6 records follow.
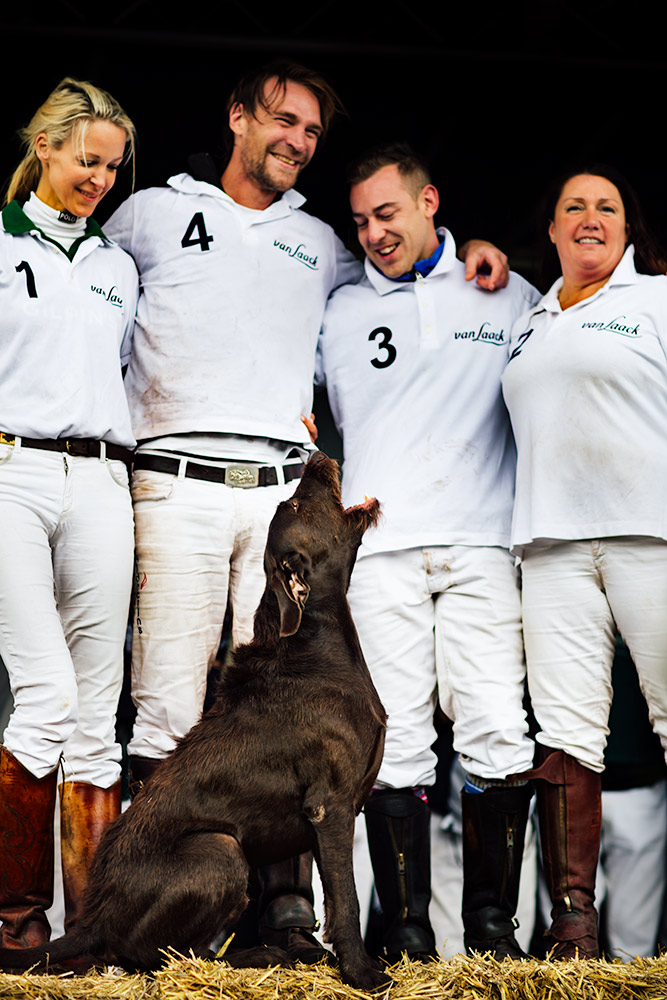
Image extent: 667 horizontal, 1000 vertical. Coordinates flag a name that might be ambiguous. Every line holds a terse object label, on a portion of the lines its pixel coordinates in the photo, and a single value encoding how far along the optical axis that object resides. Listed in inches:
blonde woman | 286.5
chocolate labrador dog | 253.3
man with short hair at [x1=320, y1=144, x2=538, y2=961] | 322.3
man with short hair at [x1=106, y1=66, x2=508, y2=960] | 323.3
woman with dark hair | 317.7
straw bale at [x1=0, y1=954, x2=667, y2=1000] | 240.1
